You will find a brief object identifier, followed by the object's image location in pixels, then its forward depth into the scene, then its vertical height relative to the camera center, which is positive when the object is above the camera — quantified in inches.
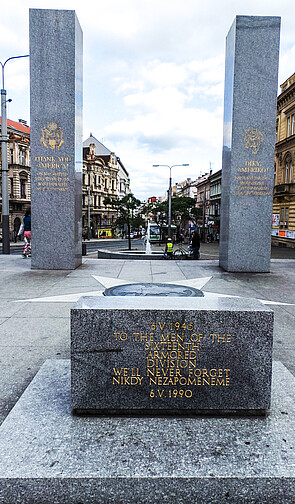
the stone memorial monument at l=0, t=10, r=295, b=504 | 98.7 -62.1
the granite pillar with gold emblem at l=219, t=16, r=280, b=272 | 445.1 +104.6
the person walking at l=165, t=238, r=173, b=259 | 856.3 -55.1
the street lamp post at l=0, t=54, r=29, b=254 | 728.3 +55.9
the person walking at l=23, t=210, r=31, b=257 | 549.6 -9.7
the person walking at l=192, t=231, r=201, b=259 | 787.4 -35.1
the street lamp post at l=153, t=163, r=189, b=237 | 1602.5 +234.4
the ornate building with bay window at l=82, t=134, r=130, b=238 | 3191.7 +361.8
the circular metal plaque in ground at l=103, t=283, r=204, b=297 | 190.9 -33.6
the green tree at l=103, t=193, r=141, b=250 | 1508.4 +83.3
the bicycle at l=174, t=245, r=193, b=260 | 924.5 -67.6
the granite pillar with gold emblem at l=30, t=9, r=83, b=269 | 444.1 +106.5
